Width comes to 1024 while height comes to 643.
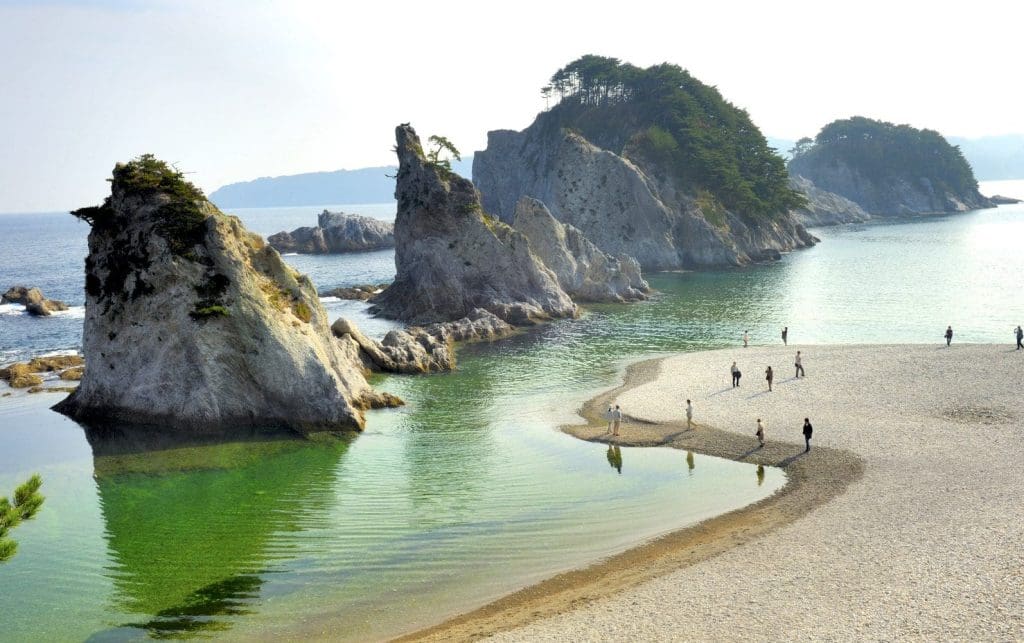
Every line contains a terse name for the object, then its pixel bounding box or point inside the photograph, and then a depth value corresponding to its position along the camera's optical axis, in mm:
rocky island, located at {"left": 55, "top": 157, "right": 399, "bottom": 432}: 38156
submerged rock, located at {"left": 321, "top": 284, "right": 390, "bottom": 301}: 90200
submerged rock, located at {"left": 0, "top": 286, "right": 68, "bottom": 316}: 81062
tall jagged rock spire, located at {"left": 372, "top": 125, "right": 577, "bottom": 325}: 72125
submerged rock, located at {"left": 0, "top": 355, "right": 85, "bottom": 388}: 50281
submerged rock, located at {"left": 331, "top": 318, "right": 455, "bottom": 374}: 51438
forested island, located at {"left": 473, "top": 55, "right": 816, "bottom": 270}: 115562
